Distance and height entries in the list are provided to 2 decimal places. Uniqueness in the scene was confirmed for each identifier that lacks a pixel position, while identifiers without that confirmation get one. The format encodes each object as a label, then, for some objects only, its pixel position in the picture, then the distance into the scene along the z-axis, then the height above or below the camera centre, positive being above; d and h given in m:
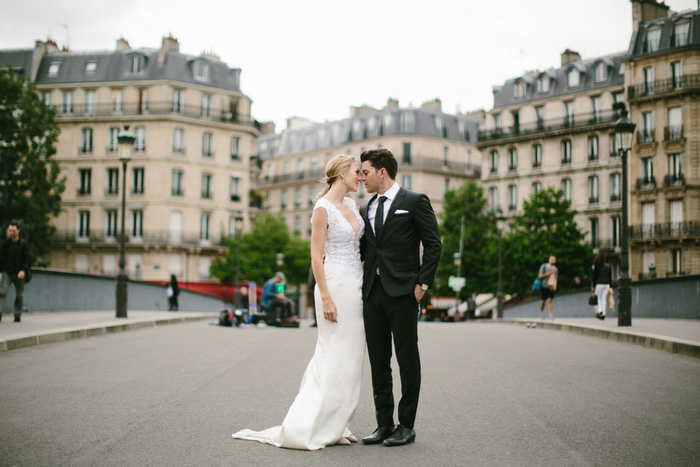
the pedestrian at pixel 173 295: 35.44 -1.42
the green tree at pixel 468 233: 65.44 +2.72
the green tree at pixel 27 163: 49.72 +6.52
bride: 5.45 -0.47
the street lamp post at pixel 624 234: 17.17 +0.71
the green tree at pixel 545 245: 55.97 +1.45
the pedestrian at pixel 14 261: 15.60 +0.04
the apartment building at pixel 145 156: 59.84 +8.37
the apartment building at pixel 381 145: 74.62 +11.44
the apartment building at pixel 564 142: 58.91 +9.87
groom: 5.55 -0.11
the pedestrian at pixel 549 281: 22.83 -0.46
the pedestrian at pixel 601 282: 20.16 -0.43
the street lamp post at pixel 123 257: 19.95 +0.17
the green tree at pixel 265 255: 60.34 +0.75
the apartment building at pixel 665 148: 51.22 +7.88
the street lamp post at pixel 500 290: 35.91 -1.18
